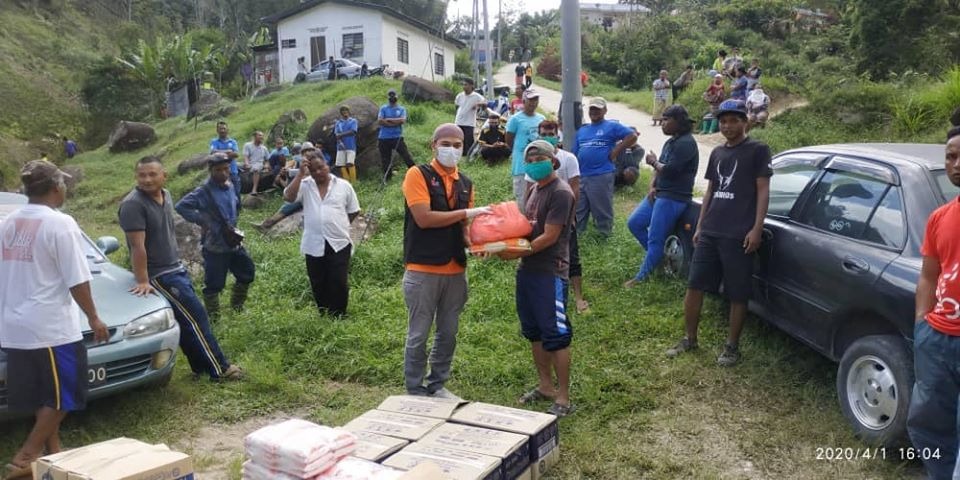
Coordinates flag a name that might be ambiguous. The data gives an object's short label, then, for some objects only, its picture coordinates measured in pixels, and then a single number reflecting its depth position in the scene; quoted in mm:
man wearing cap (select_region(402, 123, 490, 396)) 4324
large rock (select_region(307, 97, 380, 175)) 14242
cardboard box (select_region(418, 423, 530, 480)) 3305
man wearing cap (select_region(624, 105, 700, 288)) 6090
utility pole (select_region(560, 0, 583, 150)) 7289
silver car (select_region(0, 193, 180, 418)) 4457
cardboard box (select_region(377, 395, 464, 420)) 3810
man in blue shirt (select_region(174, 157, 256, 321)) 6203
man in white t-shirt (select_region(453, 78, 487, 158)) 13711
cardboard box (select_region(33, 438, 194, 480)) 2818
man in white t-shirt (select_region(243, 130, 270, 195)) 14570
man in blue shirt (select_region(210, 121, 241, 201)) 13023
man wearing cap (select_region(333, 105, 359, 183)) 13305
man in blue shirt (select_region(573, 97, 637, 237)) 7316
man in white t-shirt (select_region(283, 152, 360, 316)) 6203
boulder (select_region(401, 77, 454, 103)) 21672
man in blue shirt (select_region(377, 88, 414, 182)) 13070
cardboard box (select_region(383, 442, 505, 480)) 3090
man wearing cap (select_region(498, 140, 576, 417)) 4301
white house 32156
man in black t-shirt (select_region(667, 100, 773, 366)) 4684
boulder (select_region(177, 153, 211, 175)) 17627
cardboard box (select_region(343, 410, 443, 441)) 3568
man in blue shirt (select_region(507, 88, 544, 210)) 8203
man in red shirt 2781
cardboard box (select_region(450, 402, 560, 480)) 3566
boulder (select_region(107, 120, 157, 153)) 25375
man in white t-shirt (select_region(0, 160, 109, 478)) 3670
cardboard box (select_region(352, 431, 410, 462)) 3318
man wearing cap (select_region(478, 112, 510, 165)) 13094
